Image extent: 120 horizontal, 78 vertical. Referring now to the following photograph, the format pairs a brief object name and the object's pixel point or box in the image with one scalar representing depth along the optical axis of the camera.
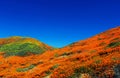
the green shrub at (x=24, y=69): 13.88
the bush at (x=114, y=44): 11.99
